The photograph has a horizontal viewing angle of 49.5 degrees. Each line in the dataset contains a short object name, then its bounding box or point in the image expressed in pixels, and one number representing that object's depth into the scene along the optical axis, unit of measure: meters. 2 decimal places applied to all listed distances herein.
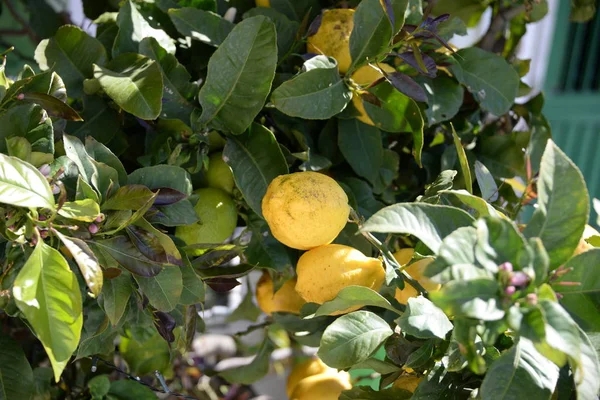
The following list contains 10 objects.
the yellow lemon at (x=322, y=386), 0.79
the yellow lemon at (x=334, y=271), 0.62
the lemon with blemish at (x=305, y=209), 0.61
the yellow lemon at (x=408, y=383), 0.62
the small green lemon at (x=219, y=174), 0.69
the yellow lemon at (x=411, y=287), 0.60
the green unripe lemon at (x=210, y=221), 0.66
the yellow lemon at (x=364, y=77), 0.70
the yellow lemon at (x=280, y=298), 0.79
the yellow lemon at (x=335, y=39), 0.71
